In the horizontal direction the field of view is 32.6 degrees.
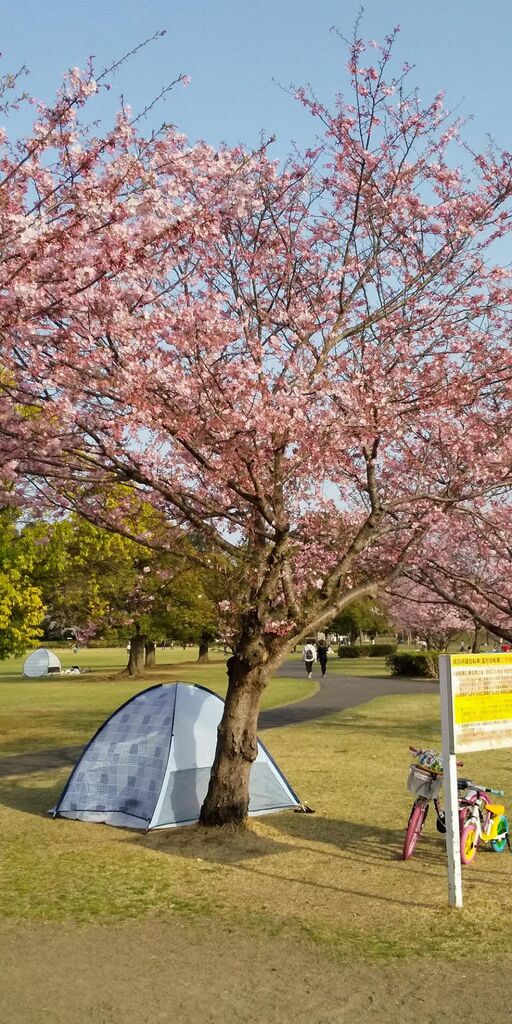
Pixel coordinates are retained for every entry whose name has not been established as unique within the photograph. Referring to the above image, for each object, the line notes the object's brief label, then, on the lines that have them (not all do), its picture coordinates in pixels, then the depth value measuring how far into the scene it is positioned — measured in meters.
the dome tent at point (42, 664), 54.62
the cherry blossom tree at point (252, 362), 8.48
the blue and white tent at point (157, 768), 10.69
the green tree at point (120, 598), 35.25
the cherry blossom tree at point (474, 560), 15.52
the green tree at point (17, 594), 20.38
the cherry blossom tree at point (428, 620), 36.59
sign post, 7.37
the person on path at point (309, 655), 46.31
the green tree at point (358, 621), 73.62
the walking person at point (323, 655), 45.72
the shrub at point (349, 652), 77.94
